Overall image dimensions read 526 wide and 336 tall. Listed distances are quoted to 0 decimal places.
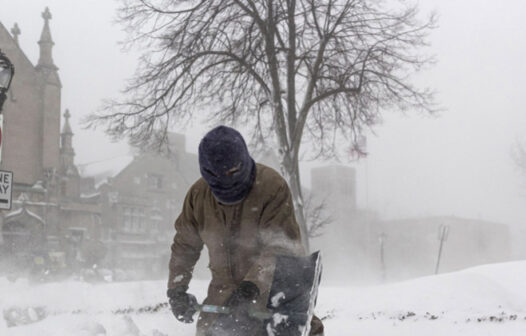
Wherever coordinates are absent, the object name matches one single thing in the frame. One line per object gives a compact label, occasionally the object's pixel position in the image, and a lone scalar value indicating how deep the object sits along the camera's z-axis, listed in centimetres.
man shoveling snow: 282
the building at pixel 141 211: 4244
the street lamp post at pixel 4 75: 822
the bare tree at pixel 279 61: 1378
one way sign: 771
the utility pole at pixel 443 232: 1778
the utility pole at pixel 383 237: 3062
